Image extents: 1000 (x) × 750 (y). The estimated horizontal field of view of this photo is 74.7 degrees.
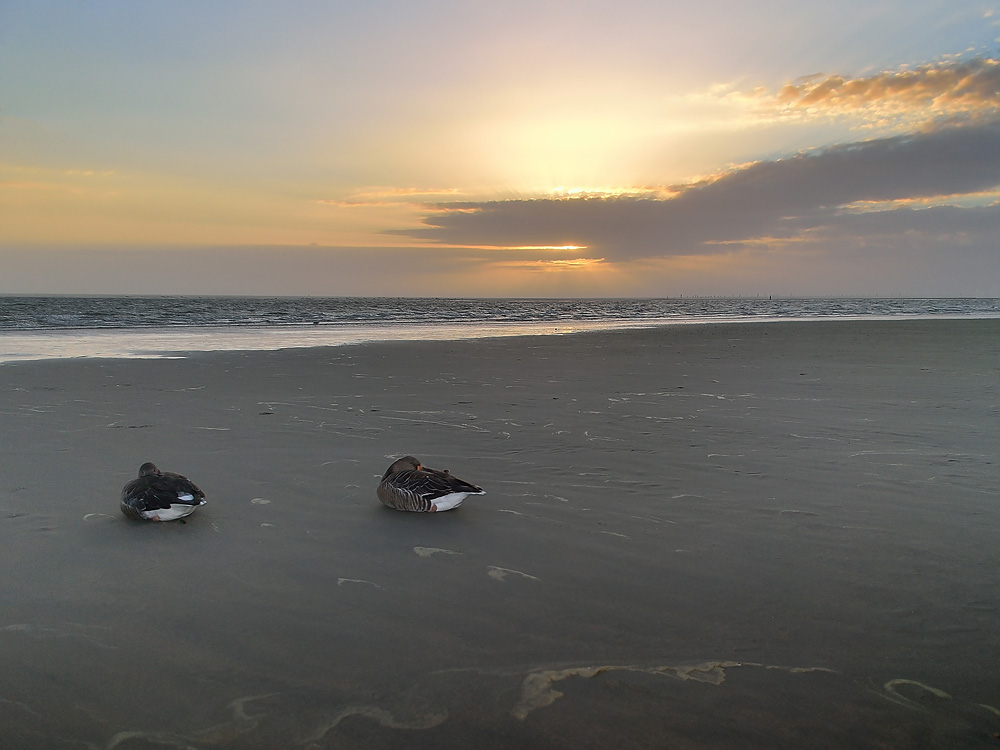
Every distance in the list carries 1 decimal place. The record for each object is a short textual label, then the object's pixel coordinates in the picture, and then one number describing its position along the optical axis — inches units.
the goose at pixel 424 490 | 213.9
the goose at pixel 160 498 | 205.5
